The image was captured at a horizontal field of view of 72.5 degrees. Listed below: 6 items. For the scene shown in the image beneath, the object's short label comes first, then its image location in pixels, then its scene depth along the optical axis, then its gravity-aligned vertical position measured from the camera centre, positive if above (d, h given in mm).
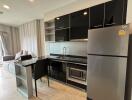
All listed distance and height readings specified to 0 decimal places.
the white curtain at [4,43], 5955 +220
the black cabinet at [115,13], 2016 +776
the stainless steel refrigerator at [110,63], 1494 -312
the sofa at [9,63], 4426 -885
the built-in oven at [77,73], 2535 -817
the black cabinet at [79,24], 2698 +698
